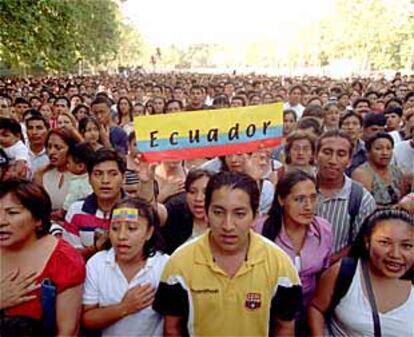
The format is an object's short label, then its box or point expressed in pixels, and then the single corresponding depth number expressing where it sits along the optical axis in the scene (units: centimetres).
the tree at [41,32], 898
